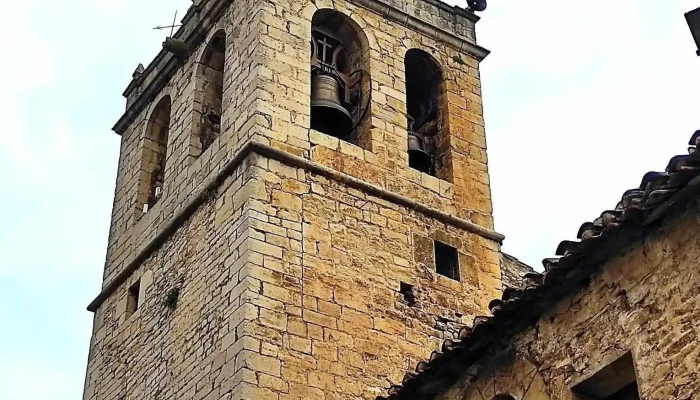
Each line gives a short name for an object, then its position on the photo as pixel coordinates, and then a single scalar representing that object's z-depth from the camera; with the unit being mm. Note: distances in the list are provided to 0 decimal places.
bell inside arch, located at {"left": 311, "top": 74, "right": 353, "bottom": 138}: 12172
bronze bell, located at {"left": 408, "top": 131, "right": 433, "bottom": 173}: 12695
